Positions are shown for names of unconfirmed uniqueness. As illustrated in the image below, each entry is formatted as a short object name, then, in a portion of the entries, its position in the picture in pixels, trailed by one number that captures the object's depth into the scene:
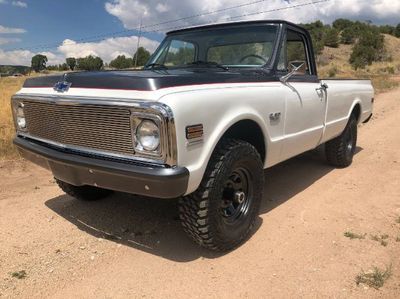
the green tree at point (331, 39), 71.31
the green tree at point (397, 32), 88.40
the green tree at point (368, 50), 48.57
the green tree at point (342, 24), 83.40
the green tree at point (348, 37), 74.12
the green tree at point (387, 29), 90.45
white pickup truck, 2.93
